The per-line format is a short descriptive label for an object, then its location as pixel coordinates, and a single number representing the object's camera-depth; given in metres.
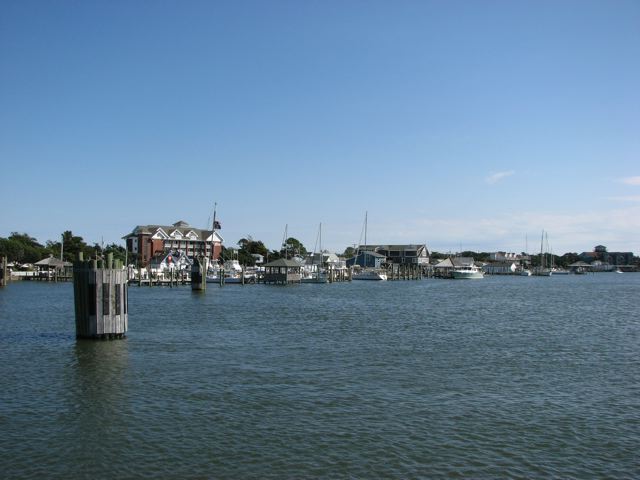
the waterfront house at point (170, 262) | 118.00
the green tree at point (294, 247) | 190.12
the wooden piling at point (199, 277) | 79.50
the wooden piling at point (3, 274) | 87.43
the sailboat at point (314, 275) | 111.94
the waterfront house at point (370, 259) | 172.88
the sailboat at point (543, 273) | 197.12
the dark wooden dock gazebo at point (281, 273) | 102.19
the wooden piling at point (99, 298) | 27.38
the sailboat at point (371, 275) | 136.50
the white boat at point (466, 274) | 155.75
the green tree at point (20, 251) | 125.07
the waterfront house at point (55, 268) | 109.38
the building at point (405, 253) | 189.50
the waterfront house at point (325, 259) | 162.50
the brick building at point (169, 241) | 145.38
